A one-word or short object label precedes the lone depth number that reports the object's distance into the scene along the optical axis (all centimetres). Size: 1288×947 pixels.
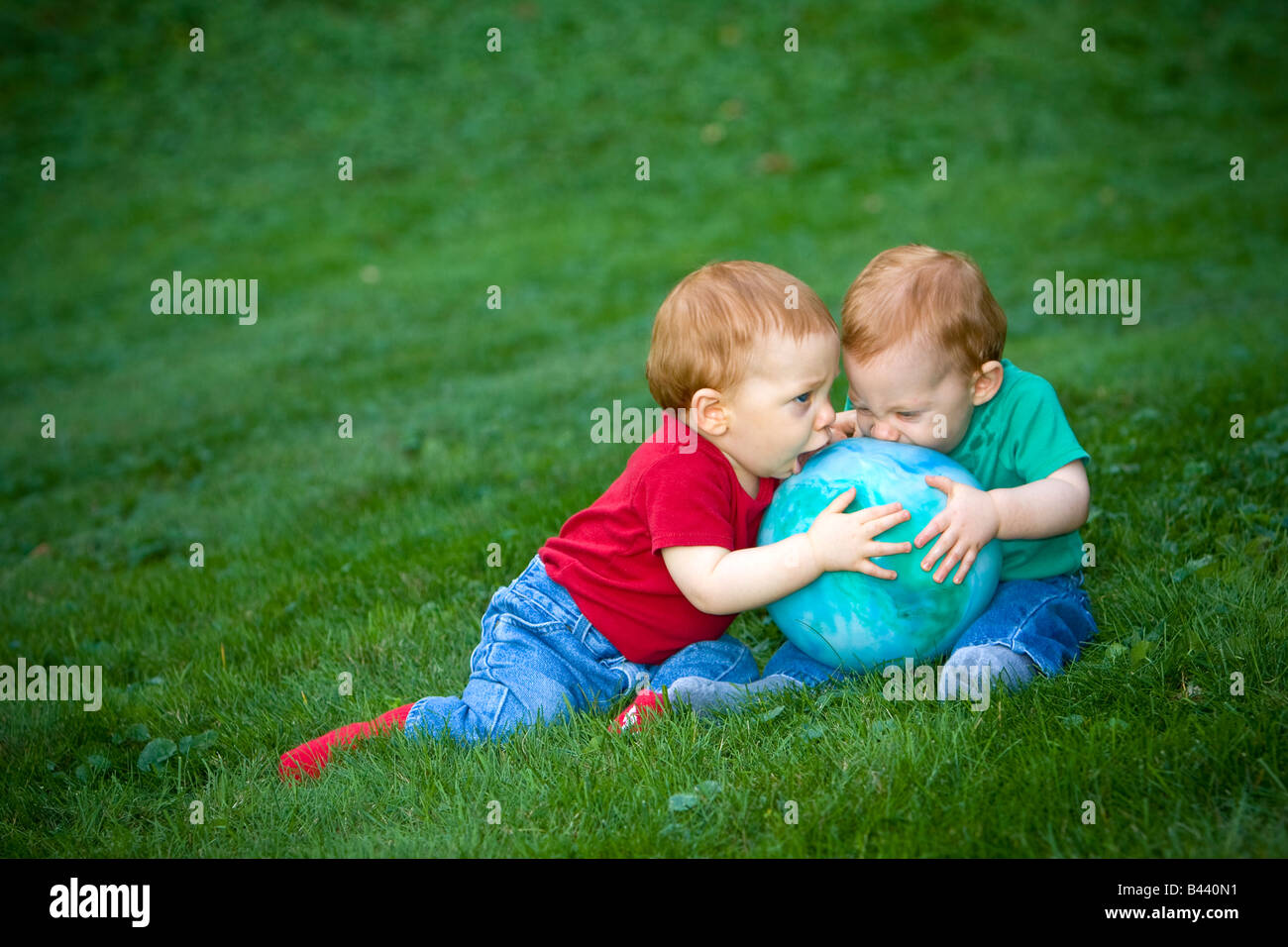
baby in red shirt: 369
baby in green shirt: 370
